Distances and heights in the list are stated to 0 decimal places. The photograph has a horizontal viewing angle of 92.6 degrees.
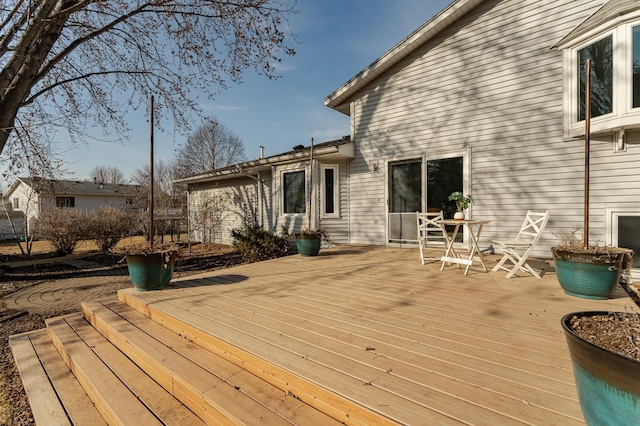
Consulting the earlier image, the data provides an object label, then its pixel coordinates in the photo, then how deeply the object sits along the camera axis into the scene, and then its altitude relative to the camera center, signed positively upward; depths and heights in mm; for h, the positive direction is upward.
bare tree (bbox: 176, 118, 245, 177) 27016 +4821
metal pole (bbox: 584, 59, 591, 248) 3154 +473
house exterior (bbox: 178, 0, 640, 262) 4480 +1533
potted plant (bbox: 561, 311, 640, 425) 1040 -591
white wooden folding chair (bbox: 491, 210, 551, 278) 3705 -575
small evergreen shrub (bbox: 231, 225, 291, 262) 7383 -940
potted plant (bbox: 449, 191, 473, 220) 4688 +66
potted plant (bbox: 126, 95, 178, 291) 3779 -730
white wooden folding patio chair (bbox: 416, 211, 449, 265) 6405 -641
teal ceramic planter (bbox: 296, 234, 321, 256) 6246 -758
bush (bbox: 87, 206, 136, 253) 10961 -702
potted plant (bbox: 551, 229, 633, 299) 2900 -613
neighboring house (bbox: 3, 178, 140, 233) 24281 +1135
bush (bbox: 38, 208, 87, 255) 10344 -687
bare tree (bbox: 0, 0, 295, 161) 5766 +3481
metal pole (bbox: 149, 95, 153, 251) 4044 +474
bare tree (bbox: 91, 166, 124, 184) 42344 +4849
